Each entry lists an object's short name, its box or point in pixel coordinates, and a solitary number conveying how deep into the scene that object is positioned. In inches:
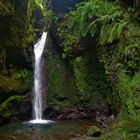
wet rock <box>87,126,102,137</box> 169.9
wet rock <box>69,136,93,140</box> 165.4
